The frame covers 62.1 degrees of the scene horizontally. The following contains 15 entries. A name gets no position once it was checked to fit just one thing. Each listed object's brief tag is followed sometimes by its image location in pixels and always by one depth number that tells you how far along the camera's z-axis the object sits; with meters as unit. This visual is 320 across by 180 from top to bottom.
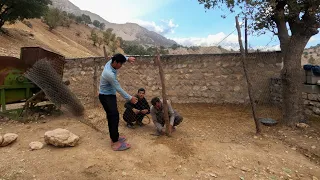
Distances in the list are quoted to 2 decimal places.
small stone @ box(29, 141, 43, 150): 4.53
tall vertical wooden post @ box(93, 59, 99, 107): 7.54
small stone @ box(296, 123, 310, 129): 5.89
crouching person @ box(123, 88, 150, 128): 5.55
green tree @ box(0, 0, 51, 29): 17.20
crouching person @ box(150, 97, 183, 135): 5.24
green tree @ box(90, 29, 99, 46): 32.68
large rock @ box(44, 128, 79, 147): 4.52
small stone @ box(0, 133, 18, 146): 4.67
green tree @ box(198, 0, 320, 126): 5.90
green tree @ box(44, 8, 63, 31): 29.60
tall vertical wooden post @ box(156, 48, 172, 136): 5.09
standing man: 4.28
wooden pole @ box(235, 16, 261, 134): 5.46
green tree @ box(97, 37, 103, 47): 33.90
